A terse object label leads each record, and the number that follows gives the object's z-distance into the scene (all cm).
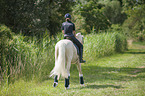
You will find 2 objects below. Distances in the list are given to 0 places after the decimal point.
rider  1412
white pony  1262
